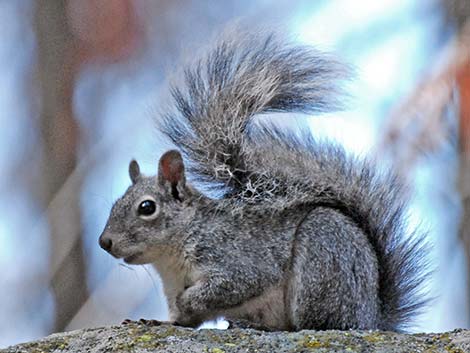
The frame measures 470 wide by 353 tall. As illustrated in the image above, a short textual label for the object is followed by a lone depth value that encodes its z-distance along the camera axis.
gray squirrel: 5.20
